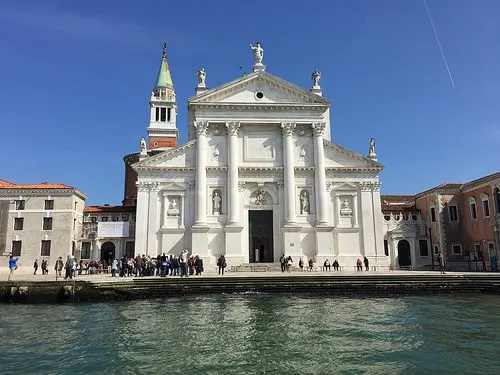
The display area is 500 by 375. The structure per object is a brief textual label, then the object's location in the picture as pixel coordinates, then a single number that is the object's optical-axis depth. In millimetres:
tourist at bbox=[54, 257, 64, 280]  26416
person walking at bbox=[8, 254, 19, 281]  22875
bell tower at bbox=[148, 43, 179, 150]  53938
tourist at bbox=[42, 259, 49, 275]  28450
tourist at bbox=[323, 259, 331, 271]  29797
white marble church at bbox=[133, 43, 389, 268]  31391
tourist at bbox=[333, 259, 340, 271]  29516
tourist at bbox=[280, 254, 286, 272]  28516
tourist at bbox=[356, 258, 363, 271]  30106
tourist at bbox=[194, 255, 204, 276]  26880
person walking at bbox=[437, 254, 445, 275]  26641
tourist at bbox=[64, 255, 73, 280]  22859
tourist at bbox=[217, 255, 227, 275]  26641
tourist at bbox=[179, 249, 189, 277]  25234
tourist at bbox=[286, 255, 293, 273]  28692
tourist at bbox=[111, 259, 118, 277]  25750
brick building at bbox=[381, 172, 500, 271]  31578
